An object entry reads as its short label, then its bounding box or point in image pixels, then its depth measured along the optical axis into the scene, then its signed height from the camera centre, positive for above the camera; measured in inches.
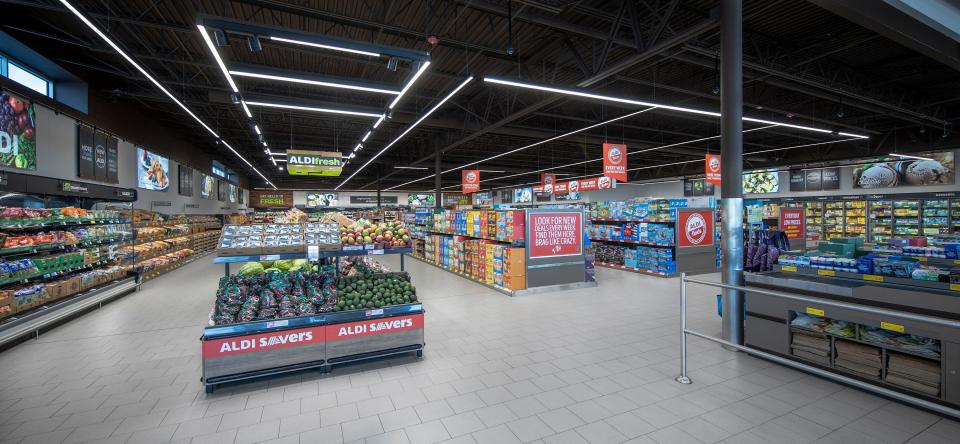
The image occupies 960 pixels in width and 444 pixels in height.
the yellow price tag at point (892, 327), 118.4 -36.6
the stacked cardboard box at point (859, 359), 129.8 -52.3
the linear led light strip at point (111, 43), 158.7 +96.0
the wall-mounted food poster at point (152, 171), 414.0 +63.9
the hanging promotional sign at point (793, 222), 483.5 -6.2
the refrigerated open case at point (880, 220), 561.6 -5.2
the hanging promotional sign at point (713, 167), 448.5 +64.0
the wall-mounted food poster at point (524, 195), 917.2 +65.3
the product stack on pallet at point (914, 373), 117.3 -52.4
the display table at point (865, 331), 115.7 -43.0
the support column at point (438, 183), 579.2 +60.9
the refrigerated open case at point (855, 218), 595.2 -1.9
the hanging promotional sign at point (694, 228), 367.9 -9.8
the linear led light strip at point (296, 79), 207.0 +85.8
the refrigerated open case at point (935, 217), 500.1 -1.1
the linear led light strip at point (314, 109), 268.5 +88.1
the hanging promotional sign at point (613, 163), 436.8 +68.9
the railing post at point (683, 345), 138.8 -49.0
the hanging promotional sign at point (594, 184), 650.9 +67.5
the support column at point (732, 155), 168.2 +29.6
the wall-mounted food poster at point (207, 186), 662.5 +70.0
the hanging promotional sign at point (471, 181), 623.5 +68.2
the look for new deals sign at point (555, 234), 304.3 -12.8
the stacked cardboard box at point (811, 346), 142.7 -52.1
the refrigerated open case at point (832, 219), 629.0 -4.2
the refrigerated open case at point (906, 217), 532.4 -1.5
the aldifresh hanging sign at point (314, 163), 432.1 +72.3
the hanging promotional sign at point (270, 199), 1255.5 +80.6
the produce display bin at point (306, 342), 133.0 -48.0
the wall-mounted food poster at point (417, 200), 1298.1 +75.1
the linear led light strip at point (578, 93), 247.8 +93.1
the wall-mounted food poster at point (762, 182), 773.9 +76.7
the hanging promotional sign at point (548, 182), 736.8 +76.9
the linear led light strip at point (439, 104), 252.9 +100.9
